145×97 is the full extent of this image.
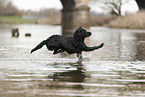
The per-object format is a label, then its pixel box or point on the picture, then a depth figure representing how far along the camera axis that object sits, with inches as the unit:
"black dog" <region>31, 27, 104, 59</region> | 344.0
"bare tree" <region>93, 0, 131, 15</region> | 2117.6
